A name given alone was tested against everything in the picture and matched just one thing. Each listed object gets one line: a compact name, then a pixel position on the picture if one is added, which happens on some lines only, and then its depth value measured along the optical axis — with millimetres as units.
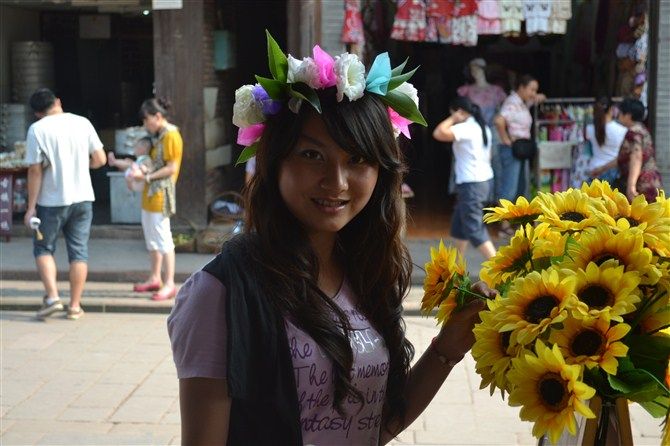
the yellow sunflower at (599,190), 2373
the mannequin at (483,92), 12461
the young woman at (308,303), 2162
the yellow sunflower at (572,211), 2203
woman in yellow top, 8961
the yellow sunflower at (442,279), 2412
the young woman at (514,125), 11703
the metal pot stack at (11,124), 12852
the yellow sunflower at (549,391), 1871
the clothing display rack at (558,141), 11781
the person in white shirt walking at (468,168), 9547
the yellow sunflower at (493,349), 2062
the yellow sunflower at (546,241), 2205
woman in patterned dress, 9617
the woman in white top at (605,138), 10734
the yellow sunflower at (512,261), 2275
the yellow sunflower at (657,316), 2010
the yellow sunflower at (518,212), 2404
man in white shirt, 8508
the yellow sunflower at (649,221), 2104
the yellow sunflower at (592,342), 1920
